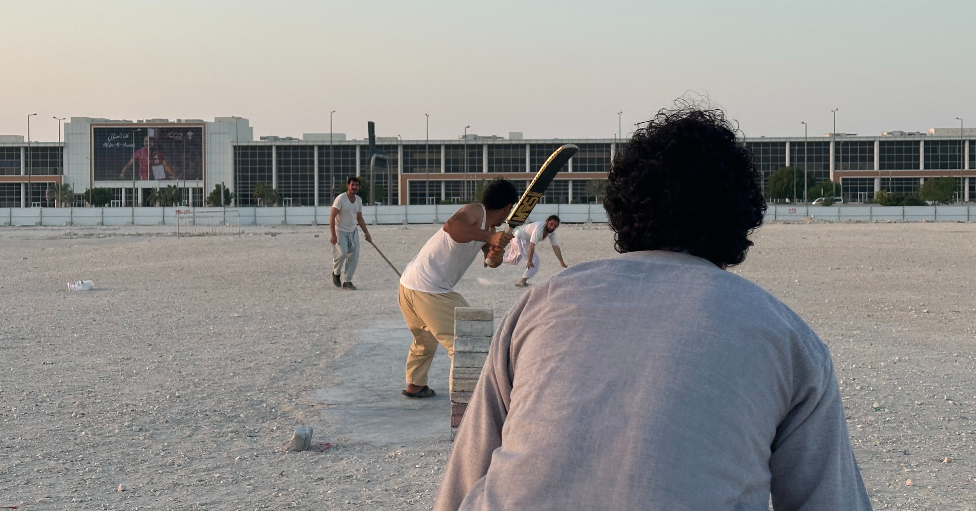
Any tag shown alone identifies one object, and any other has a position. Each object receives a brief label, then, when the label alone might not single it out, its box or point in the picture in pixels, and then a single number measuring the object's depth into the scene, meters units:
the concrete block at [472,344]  6.19
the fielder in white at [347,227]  14.91
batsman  6.54
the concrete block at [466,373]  6.01
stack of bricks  6.02
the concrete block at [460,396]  5.89
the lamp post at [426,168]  104.15
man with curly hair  1.68
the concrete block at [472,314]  6.19
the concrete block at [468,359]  6.09
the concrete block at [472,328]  6.18
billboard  113.88
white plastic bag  16.22
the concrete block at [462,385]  5.94
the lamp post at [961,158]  102.81
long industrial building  104.50
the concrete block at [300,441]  5.83
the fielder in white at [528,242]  16.03
